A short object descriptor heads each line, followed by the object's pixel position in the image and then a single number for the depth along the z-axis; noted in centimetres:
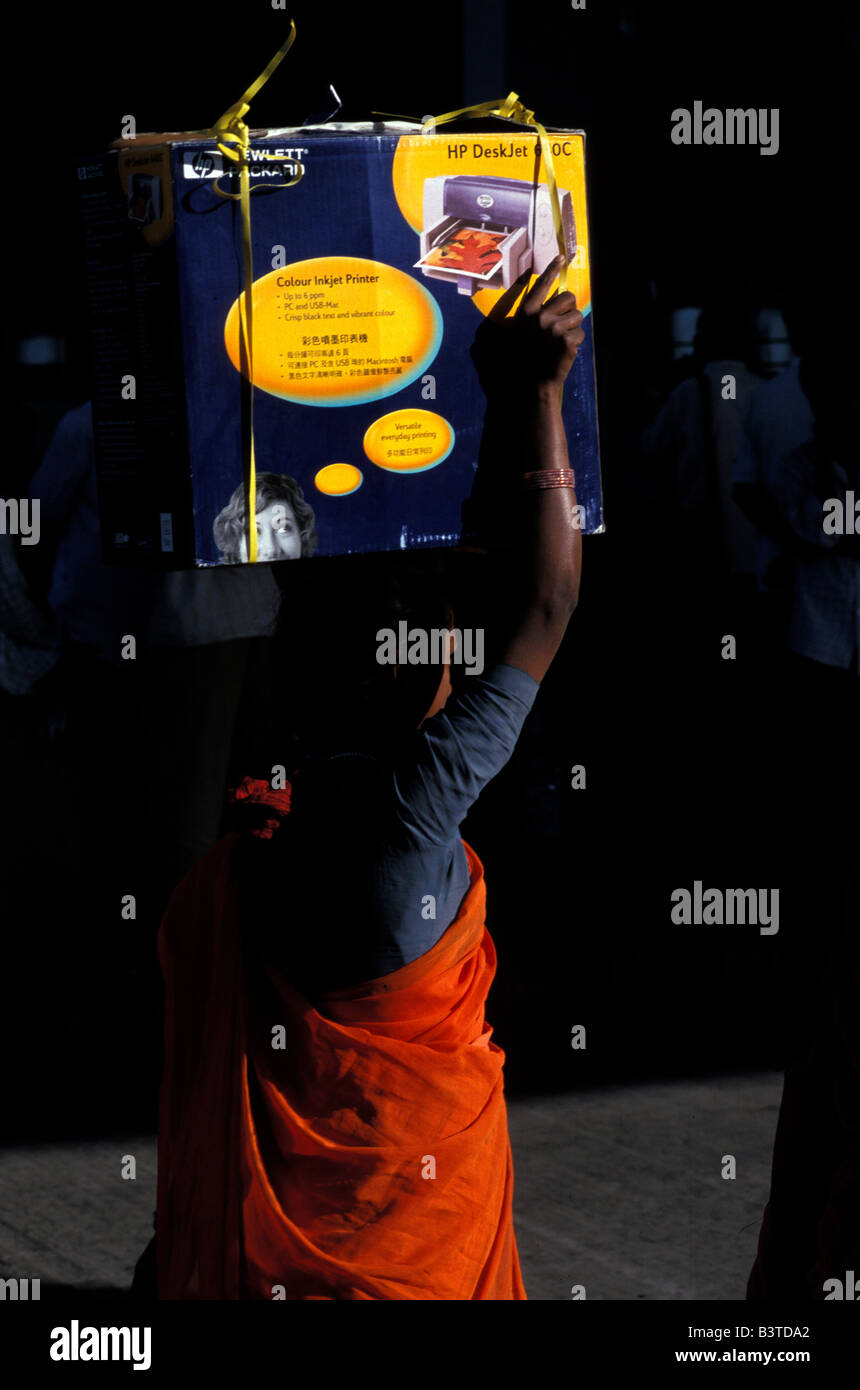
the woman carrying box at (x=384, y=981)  230
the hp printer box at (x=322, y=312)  221
